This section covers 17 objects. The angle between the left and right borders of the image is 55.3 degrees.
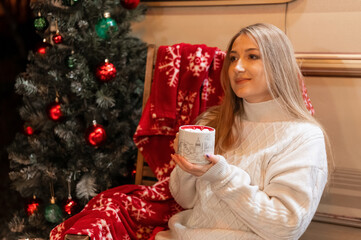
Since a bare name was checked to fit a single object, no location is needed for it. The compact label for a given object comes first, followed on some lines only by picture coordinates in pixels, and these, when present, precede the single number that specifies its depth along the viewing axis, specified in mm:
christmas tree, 1595
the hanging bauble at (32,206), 1745
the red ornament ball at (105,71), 1588
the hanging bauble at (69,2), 1531
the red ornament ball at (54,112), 1601
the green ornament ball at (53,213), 1696
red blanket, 1412
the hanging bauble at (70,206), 1669
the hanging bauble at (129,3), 1637
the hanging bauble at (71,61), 1589
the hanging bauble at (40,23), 1563
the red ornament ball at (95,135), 1584
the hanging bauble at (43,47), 1631
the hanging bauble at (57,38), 1582
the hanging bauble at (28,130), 1714
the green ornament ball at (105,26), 1596
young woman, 1060
